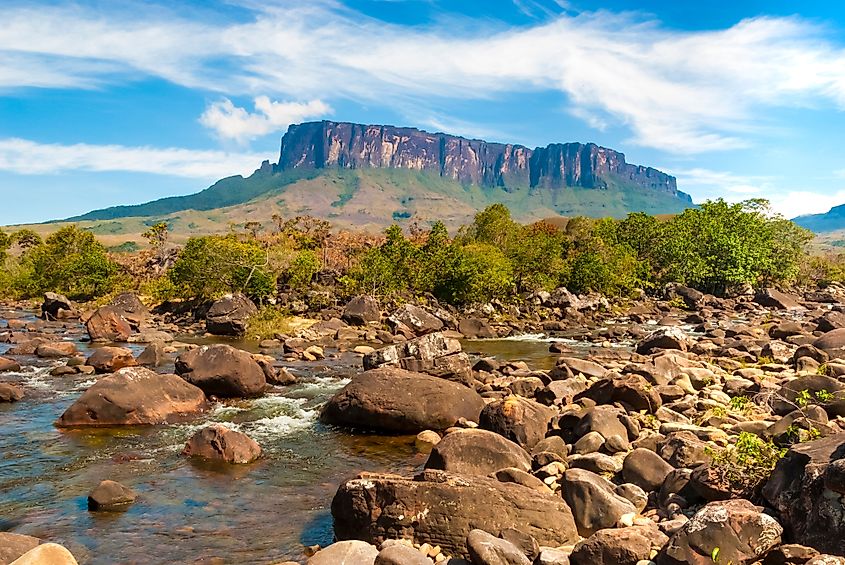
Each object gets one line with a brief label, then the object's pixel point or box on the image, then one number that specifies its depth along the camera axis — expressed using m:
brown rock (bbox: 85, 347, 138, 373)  30.06
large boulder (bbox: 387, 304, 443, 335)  51.25
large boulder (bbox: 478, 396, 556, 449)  17.44
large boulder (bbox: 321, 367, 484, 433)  20.41
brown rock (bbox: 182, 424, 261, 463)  17.30
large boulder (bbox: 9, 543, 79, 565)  8.91
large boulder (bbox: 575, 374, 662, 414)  19.69
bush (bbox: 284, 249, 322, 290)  63.41
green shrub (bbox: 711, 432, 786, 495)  10.84
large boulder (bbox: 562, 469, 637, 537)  11.84
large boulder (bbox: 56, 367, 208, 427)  20.50
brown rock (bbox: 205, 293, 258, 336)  48.13
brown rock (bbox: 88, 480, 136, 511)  13.89
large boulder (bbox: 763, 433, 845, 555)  8.55
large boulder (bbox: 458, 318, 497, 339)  50.16
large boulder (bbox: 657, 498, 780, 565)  8.71
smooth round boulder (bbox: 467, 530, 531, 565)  9.67
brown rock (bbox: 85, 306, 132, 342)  42.28
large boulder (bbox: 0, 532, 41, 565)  10.02
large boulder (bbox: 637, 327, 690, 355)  33.72
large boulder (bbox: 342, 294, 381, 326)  52.47
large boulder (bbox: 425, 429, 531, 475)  14.27
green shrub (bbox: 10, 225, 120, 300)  72.00
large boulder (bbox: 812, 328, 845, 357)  27.02
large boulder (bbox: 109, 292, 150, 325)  52.28
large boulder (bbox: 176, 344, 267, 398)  24.77
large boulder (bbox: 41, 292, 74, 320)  57.89
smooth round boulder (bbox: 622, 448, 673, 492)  13.23
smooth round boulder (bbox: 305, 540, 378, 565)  10.26
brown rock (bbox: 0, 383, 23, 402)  23.48
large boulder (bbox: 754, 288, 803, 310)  67.44
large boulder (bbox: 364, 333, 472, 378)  26.22
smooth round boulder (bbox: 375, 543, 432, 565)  9.80
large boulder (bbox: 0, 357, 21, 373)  29.64
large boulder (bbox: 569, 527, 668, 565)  9.36
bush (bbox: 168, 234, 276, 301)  59.66
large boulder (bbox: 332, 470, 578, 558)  11.20
